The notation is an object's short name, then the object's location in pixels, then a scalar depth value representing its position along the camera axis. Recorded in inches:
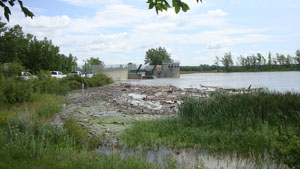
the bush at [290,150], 221.0
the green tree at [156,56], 5551.2
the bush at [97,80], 1497.3
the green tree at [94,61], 4208.9
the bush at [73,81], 1305.6
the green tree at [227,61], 5359.3
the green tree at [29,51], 1598.2
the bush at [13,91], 663.1
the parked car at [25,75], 809.2
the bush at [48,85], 988.3
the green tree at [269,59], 4847.4
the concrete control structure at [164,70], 3964.1
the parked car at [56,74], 1857.5
